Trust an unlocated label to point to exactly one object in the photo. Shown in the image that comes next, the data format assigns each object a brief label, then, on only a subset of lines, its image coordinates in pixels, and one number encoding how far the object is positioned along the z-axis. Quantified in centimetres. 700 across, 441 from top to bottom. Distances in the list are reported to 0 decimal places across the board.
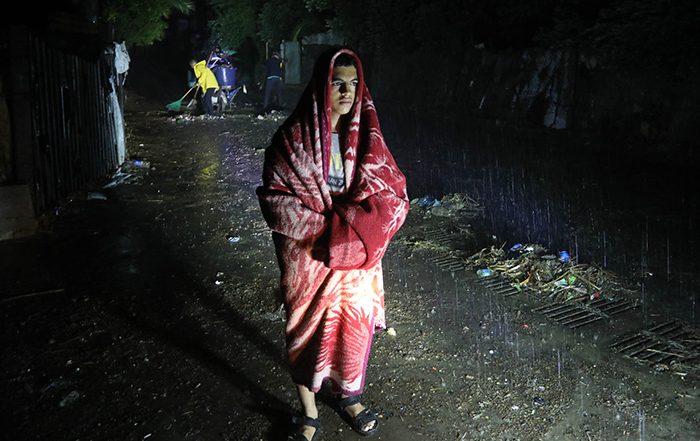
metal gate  612
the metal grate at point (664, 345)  355
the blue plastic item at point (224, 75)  1720
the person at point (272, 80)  1759
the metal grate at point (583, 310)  409
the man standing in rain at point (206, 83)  1599
